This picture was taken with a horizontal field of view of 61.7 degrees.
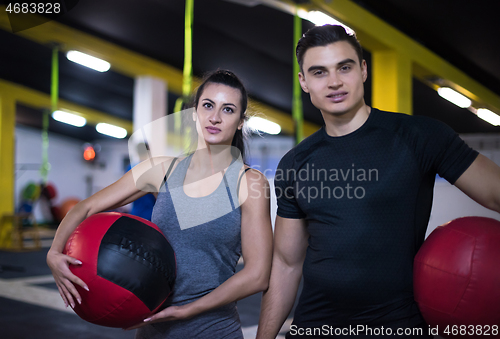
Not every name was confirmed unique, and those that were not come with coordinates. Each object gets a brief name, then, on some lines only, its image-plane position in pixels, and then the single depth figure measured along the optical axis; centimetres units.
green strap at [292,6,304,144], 441
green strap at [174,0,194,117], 402
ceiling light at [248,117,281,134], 1122
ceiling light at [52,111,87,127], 1133
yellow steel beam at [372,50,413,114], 551
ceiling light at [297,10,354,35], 470
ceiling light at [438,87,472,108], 748
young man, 111
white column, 687
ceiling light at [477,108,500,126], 929
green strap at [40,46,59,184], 761
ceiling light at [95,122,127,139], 1348
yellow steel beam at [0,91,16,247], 876
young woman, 124
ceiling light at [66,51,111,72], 671
